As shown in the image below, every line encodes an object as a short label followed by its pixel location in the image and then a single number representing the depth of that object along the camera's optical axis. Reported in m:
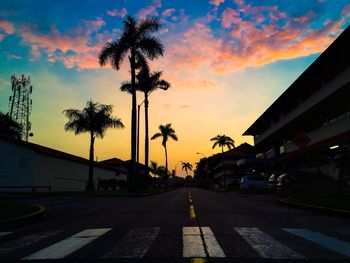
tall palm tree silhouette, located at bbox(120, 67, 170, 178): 49.28
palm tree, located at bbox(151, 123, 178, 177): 83.25
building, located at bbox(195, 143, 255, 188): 95.82
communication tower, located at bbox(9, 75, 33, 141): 91.69
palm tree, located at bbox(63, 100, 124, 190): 47.94
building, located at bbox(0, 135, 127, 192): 37.78
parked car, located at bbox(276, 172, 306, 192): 26.20
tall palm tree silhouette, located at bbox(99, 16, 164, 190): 36.44
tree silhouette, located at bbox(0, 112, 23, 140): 59.99
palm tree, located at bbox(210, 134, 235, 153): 96.79
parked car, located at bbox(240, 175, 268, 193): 37.66
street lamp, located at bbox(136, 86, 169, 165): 44.40
